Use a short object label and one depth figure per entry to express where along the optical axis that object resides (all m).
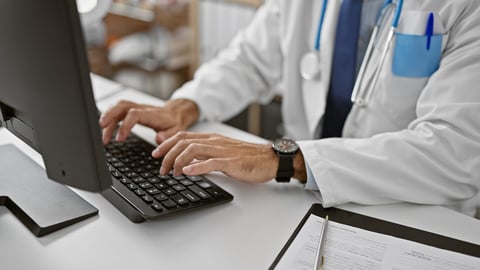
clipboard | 0.76
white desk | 0.72
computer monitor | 0.58
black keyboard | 0.80
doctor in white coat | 0.87
